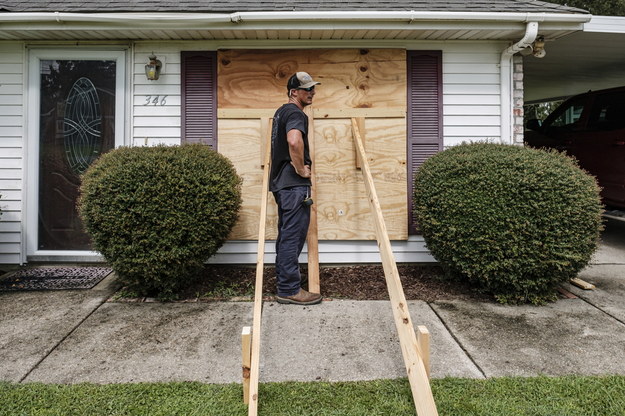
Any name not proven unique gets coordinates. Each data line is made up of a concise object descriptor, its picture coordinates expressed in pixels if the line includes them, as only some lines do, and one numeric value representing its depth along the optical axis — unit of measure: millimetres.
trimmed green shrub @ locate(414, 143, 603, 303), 3529
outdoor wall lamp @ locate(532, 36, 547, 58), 4602
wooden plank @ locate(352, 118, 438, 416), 2104
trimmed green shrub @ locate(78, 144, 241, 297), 3568
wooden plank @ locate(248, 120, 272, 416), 2082
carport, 4844
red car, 5750
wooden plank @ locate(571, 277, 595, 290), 4133
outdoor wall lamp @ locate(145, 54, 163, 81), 4625
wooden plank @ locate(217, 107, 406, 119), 4664
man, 3545
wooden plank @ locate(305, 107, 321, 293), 3914
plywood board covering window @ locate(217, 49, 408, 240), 4688
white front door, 4836
